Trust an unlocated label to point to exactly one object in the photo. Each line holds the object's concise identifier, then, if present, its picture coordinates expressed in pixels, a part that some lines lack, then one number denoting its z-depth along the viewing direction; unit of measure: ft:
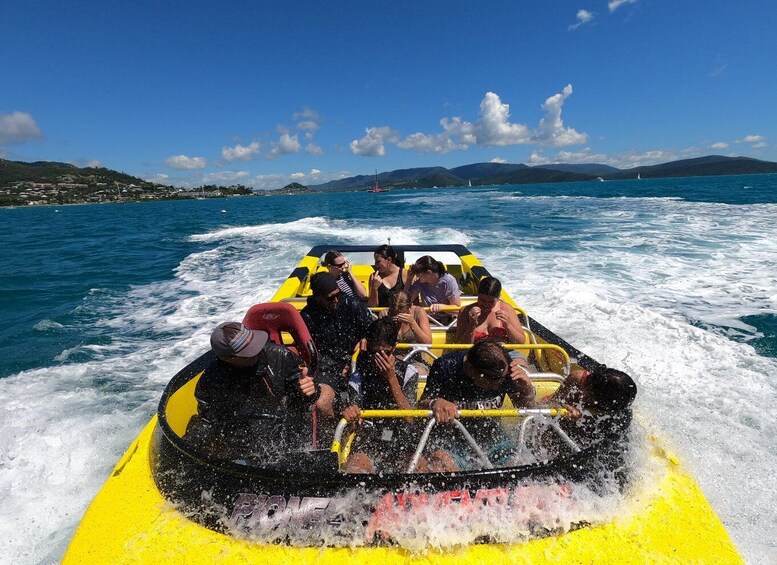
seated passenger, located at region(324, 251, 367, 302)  13.64
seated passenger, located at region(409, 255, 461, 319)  15.03
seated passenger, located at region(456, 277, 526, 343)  11.58
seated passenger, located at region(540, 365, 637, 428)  7.71
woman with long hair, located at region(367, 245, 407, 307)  15.38
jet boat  5.94
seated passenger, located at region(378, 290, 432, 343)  10.42
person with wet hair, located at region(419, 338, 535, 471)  7.63
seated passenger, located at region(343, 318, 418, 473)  8.55
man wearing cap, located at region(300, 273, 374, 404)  10.69
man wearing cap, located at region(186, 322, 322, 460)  7.67
